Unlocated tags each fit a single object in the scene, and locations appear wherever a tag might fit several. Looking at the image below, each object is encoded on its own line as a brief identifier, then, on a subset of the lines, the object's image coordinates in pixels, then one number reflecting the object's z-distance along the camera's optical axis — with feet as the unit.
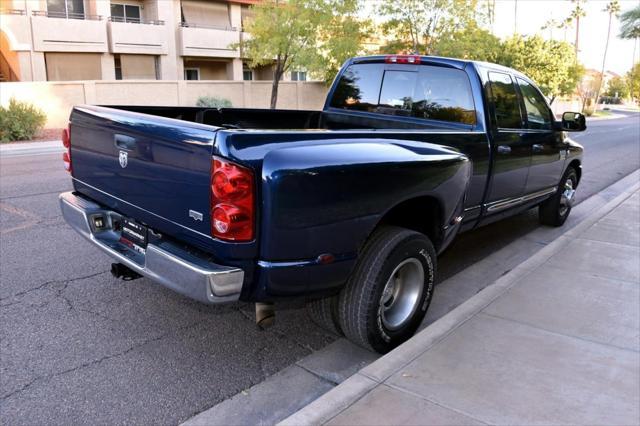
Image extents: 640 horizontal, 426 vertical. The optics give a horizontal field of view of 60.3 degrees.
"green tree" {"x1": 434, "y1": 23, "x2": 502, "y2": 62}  90.48
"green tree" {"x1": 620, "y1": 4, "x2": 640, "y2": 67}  79.25
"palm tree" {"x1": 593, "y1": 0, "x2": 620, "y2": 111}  226.46
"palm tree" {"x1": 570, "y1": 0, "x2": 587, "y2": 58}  176.53
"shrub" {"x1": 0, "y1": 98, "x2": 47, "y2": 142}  57.00
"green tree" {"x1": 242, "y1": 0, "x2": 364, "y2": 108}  82.50
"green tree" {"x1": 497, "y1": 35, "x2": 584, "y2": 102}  123.65
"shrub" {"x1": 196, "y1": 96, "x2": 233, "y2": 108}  77.77
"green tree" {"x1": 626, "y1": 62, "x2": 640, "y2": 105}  294.66
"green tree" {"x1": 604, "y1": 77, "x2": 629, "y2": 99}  347.65
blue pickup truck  9.39
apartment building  85.51
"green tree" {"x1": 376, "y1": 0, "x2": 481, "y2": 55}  91.20
